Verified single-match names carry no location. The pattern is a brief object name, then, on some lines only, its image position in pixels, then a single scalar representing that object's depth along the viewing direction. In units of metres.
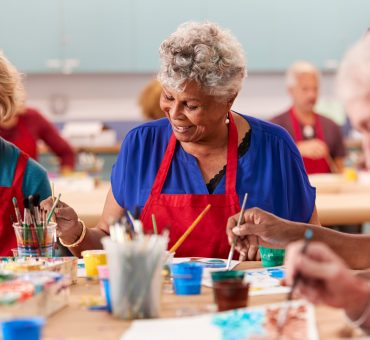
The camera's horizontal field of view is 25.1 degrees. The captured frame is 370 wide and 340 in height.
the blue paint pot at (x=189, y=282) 2.18
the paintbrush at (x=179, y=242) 2.51
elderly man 6.78
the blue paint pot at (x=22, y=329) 1.67
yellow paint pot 2.44
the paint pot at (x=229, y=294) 1.96
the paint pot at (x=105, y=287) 1.97
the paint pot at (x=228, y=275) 2.05
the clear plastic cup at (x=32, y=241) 2.48
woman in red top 6.24
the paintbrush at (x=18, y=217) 2.48
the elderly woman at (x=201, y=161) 2.90
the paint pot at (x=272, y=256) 2.57
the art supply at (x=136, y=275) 1.88
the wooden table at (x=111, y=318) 1.82
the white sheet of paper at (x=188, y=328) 1.75
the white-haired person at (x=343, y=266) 1.59
